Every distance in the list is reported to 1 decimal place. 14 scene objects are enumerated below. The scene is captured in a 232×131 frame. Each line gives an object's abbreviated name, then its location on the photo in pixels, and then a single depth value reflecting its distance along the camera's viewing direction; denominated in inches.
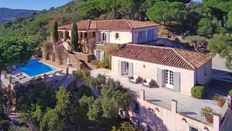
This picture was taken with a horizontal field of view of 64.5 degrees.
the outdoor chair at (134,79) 734.2
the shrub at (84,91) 660.4
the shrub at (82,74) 732.0
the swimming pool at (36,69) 951.9
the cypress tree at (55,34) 1130.1
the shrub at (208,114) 495.0
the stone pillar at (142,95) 601.1
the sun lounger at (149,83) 704.8
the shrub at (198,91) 618.2
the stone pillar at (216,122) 476.4
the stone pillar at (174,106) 532.9
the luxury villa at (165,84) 535.1
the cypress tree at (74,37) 1005.5
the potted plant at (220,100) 574.2
